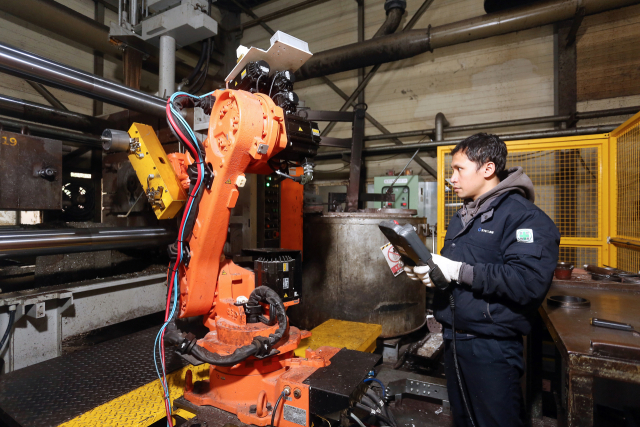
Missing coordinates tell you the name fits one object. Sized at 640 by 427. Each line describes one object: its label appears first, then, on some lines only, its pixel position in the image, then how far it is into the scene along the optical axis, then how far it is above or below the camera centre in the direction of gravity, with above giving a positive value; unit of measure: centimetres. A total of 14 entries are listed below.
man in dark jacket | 125 -23
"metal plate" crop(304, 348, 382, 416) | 142 -77
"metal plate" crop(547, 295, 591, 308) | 153 -40
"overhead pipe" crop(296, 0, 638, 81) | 399 +254
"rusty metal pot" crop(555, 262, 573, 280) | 216 -36
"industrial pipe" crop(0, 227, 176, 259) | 186 -16
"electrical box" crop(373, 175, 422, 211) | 520 +43
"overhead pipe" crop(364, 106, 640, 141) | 443 +144
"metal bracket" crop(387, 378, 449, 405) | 201 -107
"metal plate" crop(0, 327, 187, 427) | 154 -93
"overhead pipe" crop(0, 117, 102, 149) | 308 +78
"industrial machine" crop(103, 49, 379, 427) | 152 -34
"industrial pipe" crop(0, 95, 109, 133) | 334 +105
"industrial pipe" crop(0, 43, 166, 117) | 161 +76
